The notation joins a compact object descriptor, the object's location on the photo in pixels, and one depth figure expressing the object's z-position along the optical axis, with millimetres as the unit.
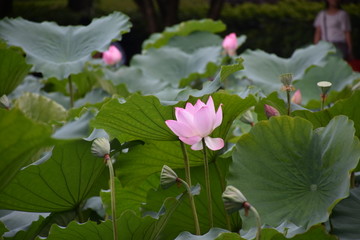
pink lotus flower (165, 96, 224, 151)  4005
